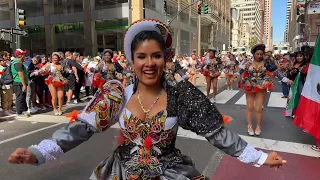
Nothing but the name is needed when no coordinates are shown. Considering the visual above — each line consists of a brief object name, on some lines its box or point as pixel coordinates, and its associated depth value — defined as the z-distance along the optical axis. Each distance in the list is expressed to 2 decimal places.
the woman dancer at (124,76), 7.35
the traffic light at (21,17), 11.64
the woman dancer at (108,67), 7.20
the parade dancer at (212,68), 7.72
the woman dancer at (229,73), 10.99
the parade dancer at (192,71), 12.14
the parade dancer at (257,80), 4.62
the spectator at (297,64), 6.41
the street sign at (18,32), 10.09
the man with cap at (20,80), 6.27
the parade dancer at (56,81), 6.45
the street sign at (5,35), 10.78
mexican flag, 3.80
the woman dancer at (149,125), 1.42
